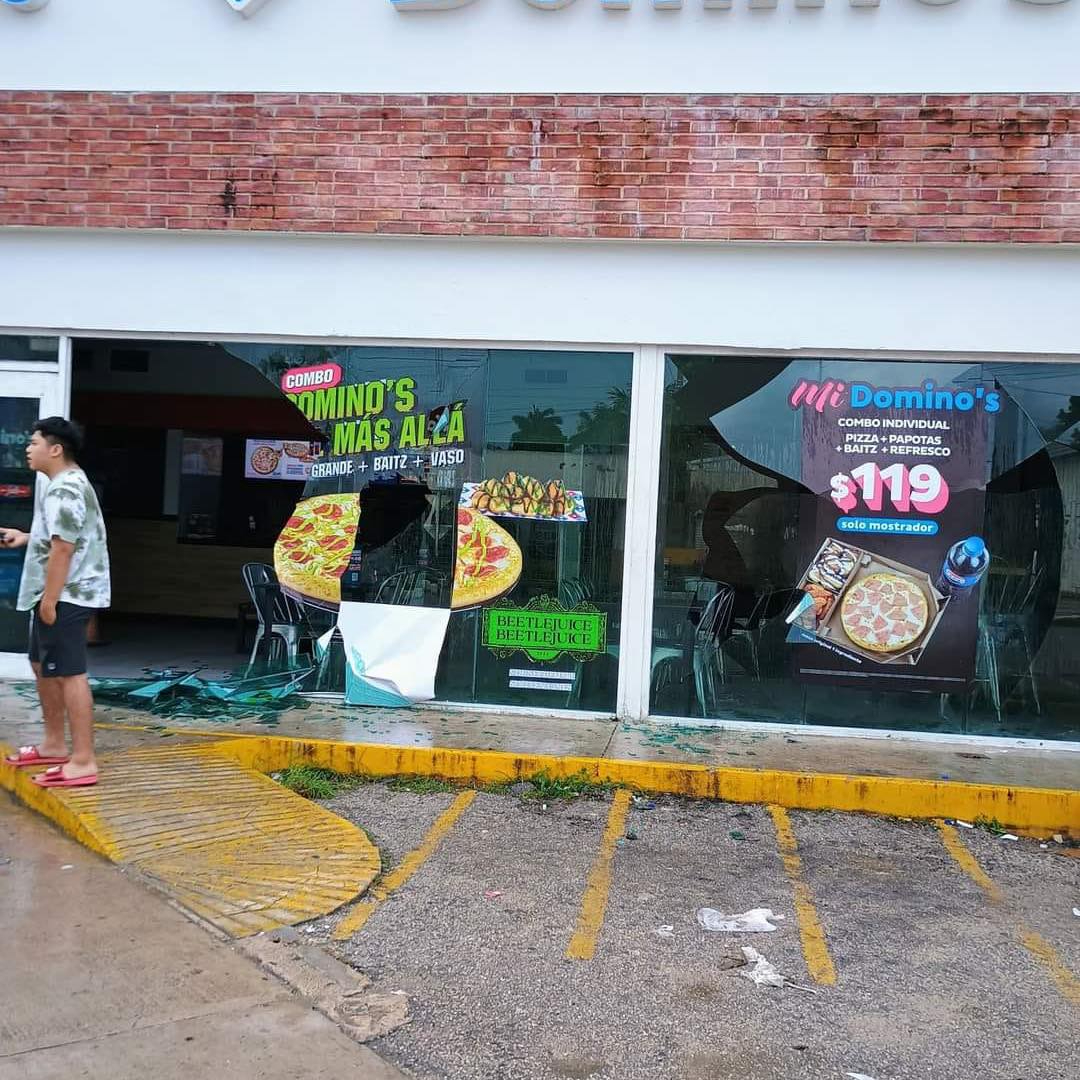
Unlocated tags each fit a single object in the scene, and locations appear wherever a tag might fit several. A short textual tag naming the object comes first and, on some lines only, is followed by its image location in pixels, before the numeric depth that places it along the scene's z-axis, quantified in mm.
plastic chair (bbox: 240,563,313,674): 9039
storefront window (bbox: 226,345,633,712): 8602
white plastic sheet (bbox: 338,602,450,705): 8742
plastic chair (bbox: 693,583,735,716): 8492
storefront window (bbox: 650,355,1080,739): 8164
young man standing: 5773
